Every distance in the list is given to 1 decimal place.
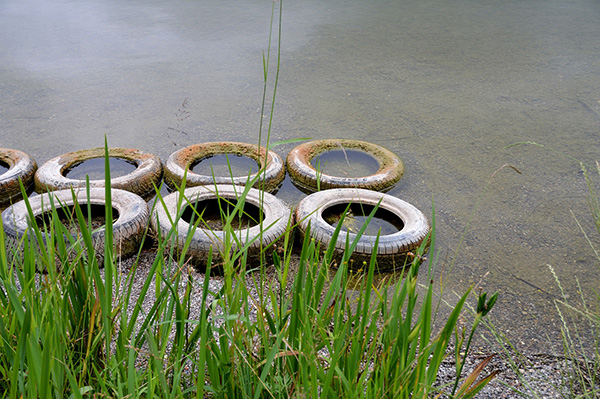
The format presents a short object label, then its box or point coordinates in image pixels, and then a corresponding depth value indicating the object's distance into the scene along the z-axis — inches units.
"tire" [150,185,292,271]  106.0
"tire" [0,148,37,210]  132.3
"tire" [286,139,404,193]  136.4
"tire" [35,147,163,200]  129.0
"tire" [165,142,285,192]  132.7
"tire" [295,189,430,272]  109.4
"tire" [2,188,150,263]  105.9
